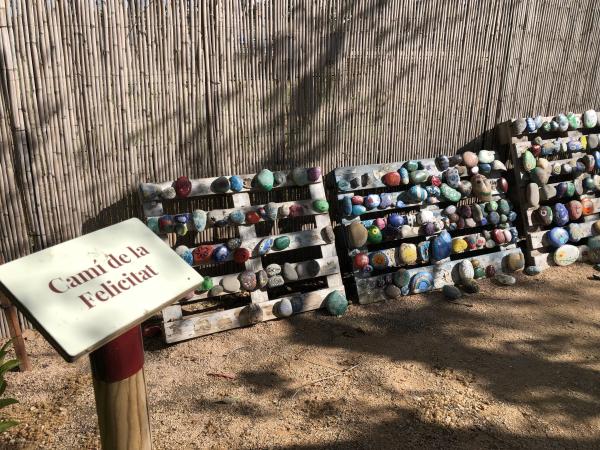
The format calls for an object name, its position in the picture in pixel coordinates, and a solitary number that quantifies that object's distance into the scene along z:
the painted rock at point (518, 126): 4.19
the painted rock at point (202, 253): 3.28
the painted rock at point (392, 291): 3.67
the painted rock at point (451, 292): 3.70
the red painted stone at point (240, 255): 3.32
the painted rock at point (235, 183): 3.36
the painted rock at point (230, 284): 3.30
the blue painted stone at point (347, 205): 3.69
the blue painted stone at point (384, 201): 3.82
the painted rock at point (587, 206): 4.44
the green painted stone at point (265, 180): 3.44
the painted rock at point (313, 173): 3.58
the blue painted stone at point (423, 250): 3.83
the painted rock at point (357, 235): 3.65
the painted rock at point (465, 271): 3.88
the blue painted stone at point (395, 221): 3.80
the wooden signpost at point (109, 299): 1.25
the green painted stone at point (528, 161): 4.16
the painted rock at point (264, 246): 3.39
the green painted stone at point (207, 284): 3.23
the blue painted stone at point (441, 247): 3.83
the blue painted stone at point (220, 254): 3.30
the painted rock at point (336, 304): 3.44
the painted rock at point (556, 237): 4.23
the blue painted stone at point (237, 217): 3.33
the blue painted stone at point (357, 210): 3.72
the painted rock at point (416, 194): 3.84
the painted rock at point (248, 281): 3.31
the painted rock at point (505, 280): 3.92
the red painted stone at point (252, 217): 3.38
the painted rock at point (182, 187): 3.21
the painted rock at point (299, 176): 3.55
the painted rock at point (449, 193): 3.97
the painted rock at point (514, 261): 4.09
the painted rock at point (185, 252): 3.21
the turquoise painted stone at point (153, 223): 3.13
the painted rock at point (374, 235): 3.72
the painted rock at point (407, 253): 3.76
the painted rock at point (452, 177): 4.03
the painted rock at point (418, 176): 3.89
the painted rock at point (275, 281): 3.41
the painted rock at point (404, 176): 3.86
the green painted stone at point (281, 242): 3.42
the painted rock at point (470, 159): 4.10
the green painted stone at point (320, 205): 3.57
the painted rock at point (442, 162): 4.01
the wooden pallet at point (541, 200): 4.23
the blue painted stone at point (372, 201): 3.76
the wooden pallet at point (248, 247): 3.20
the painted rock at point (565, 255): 4.22
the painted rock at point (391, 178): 3.82
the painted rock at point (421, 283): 3.75
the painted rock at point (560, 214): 4.29
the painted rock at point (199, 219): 3.24
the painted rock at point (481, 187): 4.07
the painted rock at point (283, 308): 3.35
